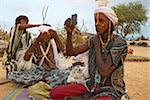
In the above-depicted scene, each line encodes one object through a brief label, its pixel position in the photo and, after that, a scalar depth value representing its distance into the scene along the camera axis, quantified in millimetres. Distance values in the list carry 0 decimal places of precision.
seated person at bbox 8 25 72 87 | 4491
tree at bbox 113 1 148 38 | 20420
